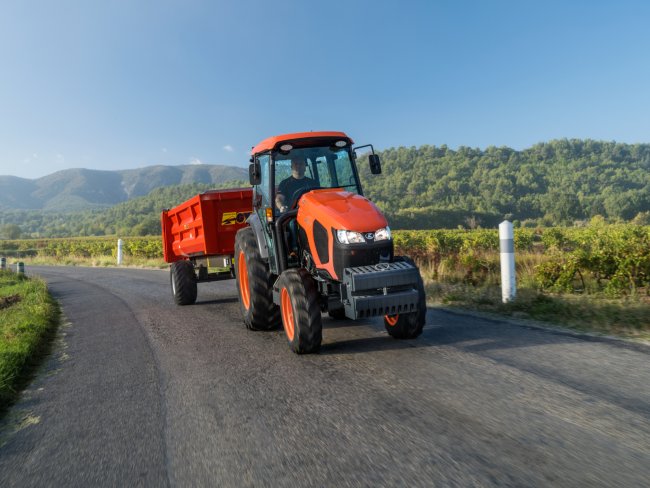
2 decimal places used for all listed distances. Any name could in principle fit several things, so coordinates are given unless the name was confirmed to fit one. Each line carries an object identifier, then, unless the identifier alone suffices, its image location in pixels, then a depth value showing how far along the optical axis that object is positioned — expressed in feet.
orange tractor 14.42
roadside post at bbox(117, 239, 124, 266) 71.67
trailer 26.32
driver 17.97
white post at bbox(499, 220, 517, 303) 21.01
